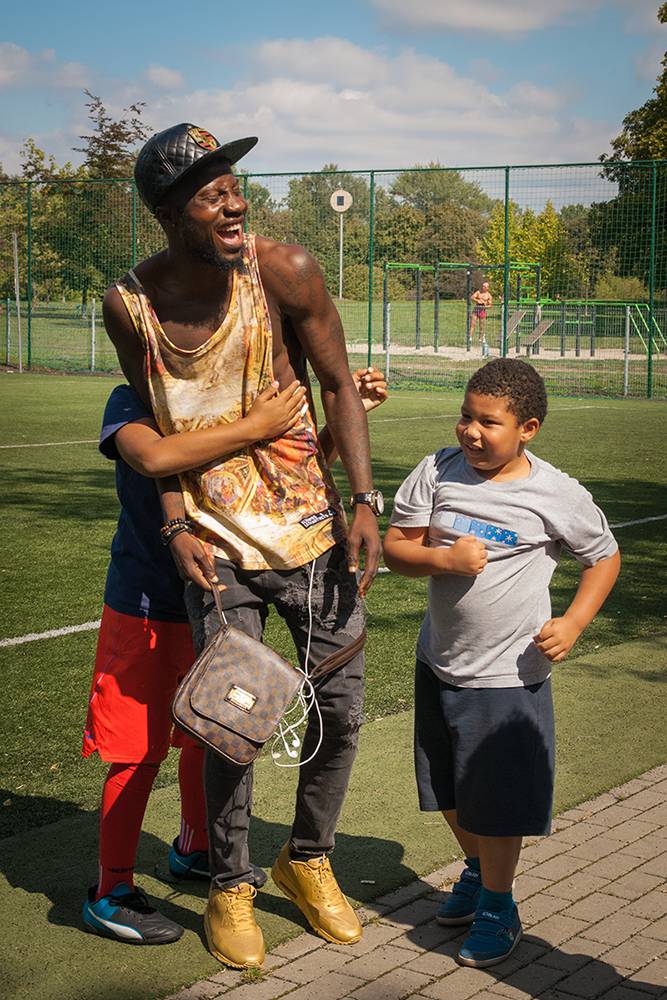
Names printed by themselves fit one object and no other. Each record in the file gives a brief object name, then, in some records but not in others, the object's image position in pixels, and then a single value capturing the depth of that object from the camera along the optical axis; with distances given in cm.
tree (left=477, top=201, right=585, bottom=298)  2812
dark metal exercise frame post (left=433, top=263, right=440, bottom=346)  3245
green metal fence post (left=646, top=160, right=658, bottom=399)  2503
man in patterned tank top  341
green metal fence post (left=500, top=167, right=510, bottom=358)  2544
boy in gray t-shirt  351
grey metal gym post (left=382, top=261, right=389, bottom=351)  2925
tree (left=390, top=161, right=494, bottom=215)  2738
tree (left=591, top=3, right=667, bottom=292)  2553
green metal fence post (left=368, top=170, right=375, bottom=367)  2817
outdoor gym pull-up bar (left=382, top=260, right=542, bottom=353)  2928
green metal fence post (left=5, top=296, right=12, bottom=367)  3190
